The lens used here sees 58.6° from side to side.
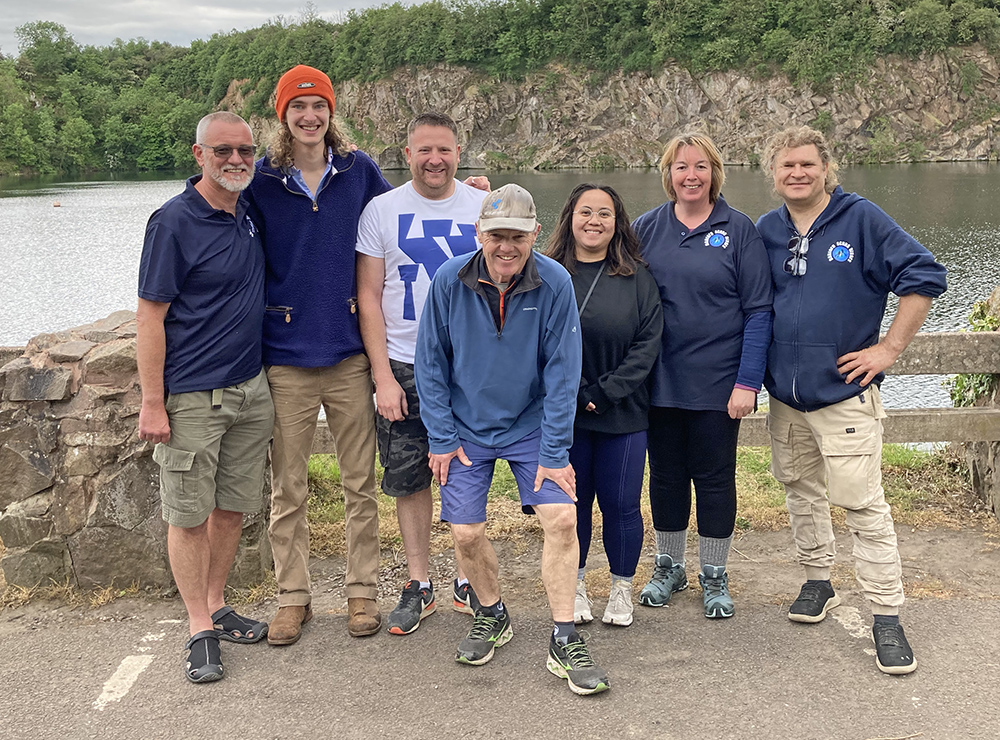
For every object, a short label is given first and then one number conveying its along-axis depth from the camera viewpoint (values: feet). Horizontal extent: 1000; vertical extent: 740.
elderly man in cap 12.59
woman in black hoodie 13.66
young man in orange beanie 13.87
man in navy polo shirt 12.62
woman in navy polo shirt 13.88
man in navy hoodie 13.03
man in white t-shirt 14.03
